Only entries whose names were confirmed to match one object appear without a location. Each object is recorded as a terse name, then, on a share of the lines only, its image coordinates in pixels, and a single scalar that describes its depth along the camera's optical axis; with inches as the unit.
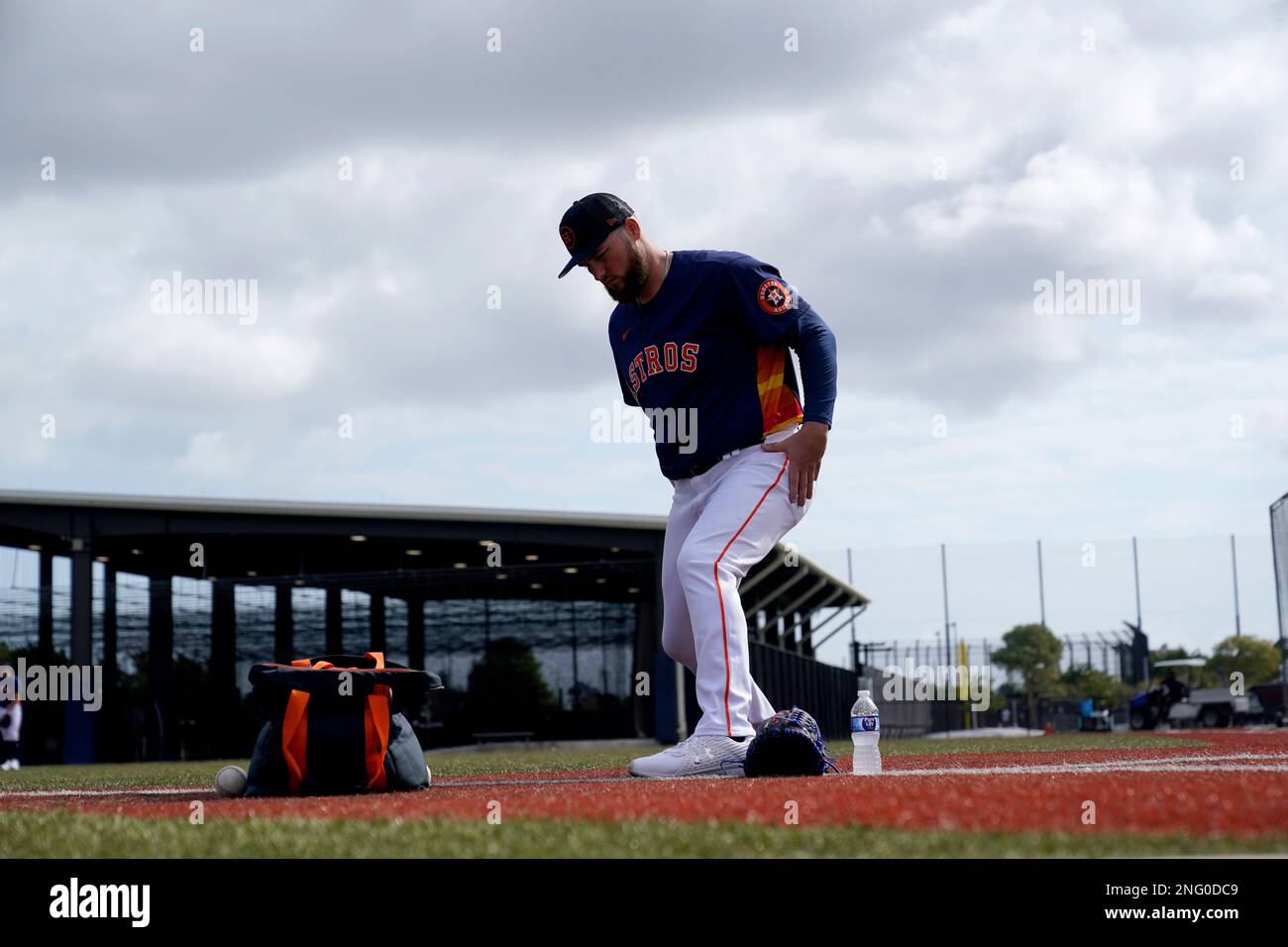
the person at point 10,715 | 814.5
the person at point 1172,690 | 1162.0
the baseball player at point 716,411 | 195.2
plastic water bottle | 210.5
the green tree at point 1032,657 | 1282.0
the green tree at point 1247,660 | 1282.0
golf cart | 1136.2
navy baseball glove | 180.9
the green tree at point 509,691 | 1110.4
